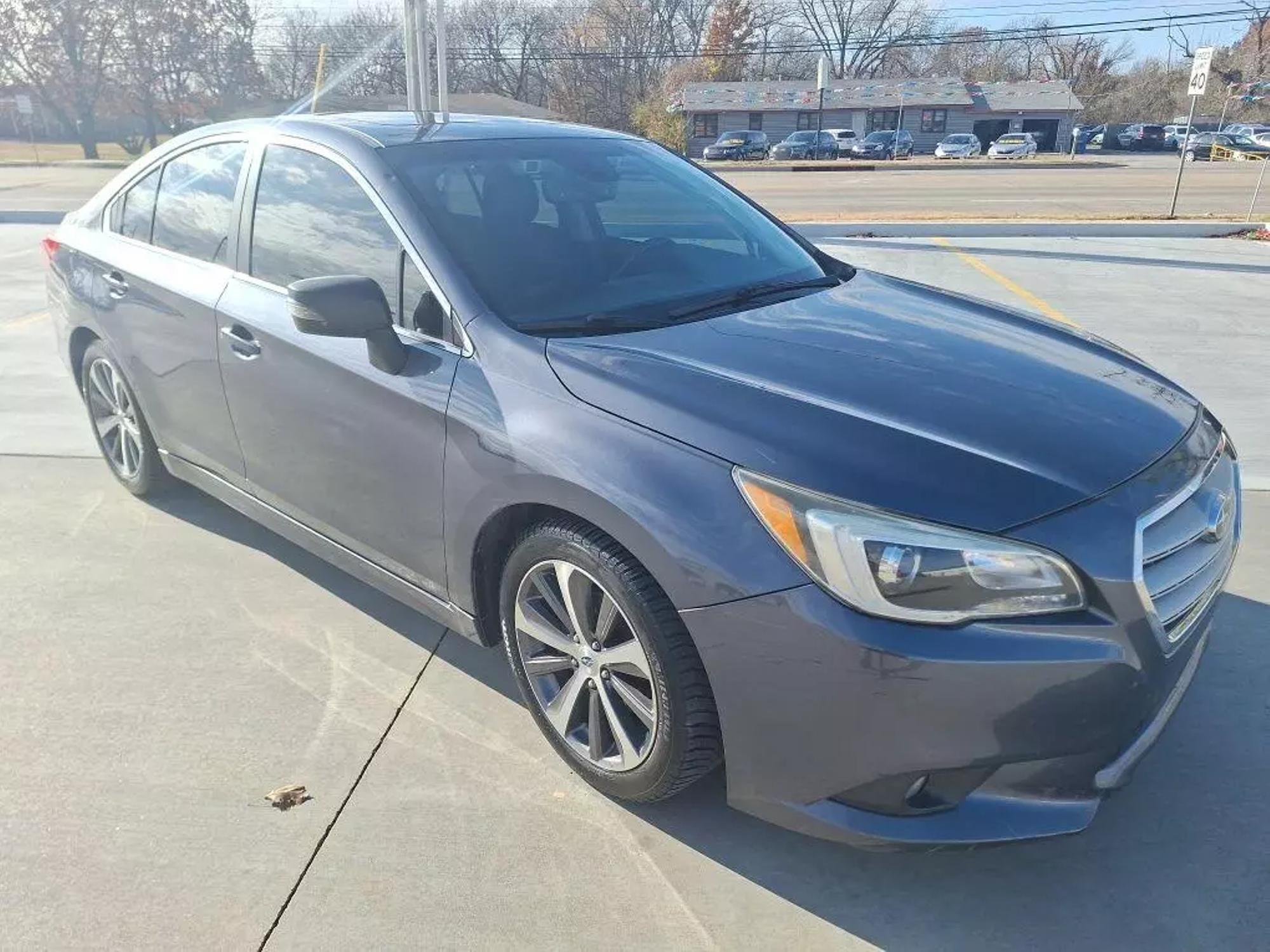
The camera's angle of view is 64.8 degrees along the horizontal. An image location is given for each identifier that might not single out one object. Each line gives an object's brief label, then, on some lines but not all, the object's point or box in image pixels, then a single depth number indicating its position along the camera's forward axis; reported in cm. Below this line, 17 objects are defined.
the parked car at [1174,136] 5570
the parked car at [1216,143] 4775
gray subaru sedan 204
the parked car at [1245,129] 5269
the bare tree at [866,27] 8250
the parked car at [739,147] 4766
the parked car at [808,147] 4841
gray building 6241
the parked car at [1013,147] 4934
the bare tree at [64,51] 4653
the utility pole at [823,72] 3222
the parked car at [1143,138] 5978
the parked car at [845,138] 4859
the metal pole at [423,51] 1011
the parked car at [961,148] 4975
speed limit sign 1325
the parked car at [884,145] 4956
